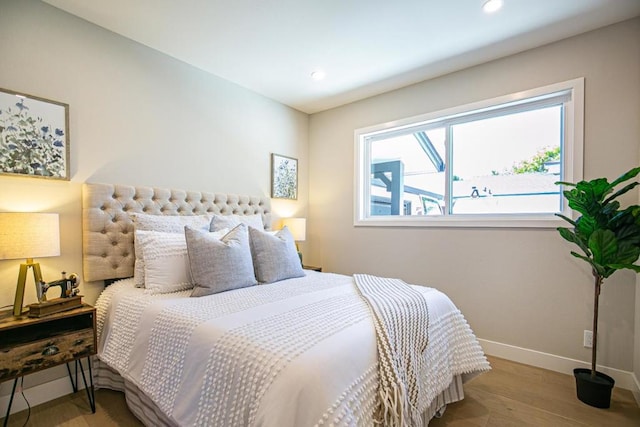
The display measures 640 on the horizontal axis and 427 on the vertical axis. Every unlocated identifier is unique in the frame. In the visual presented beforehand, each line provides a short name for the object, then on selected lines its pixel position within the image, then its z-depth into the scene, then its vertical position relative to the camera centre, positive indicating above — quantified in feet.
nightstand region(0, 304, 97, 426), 5.21 -2.42
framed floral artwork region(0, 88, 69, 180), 6.25 +1.51
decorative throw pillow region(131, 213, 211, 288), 6.89 -0.43
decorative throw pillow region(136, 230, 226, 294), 6.49 -1.17
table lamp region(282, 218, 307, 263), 11.68 -0.73
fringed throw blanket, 4.00 -2.14
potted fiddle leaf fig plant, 6.03 -0.60
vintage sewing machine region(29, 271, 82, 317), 5.58 -1.78
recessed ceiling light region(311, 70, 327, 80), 9.80 +4.31
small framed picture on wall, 12.01 +1.25
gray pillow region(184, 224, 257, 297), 6.32 -1.19
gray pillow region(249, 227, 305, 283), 7.59 -1.28
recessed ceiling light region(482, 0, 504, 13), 6.61 +4.43
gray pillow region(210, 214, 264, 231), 8.39 -0.39
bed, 3.44 -1.85
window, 8.28 +1.46
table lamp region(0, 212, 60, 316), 5.45 -0.59
